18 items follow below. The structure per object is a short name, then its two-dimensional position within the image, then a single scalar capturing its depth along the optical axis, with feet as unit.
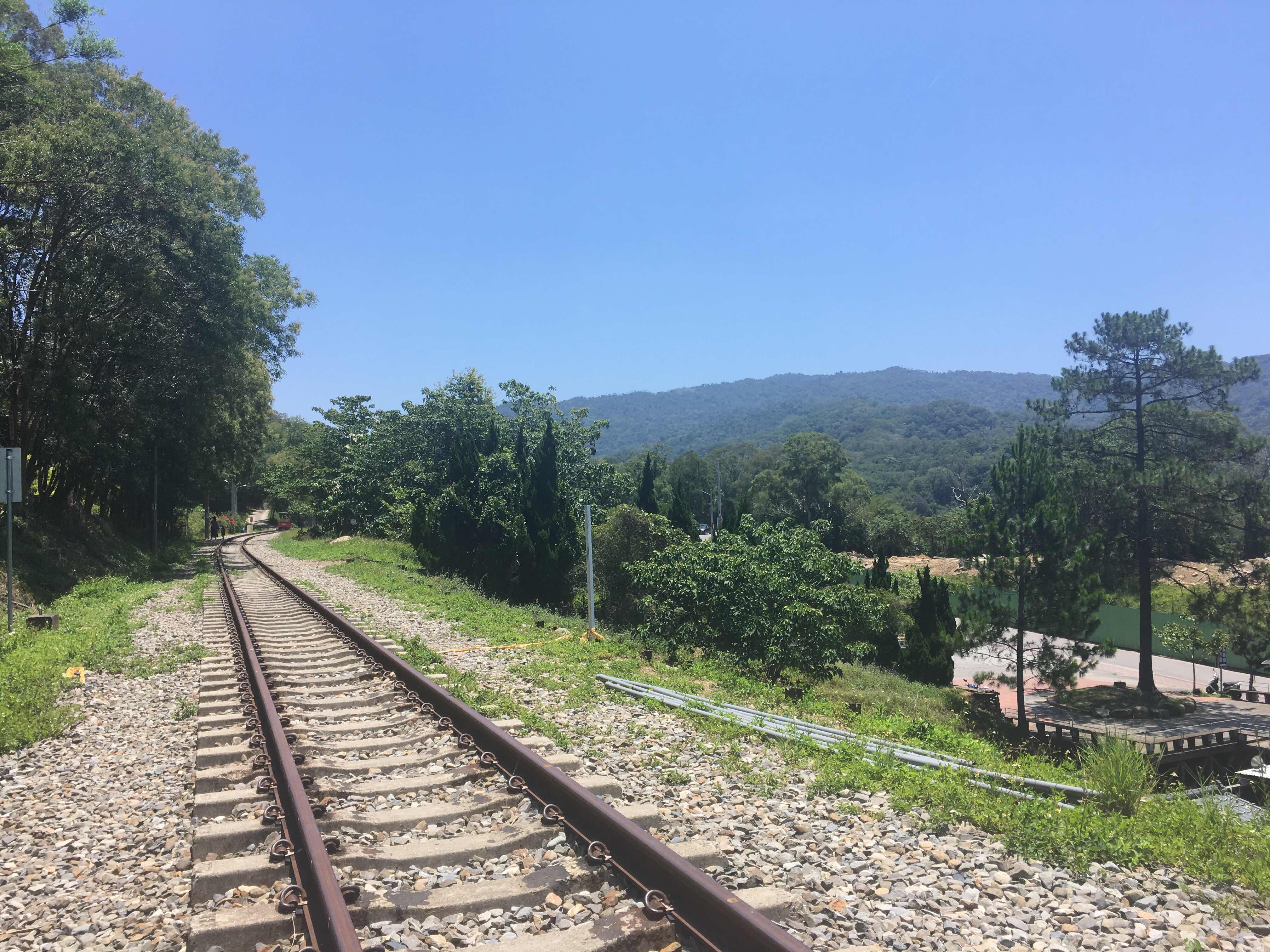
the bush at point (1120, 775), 15.74
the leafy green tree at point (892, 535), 243.40
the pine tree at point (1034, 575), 72.49
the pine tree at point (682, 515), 93.76
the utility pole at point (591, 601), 39.09
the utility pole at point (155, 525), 98.12
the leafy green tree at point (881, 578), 104.58
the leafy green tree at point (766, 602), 44.42
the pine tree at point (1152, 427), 83.15
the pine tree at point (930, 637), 89.86
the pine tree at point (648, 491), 98.94
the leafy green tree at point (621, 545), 70.28
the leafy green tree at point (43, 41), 51.83
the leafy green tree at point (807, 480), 264.31
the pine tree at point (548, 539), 73.10
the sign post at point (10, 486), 35.37
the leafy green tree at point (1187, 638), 99.66
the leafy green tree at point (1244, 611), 81.05
